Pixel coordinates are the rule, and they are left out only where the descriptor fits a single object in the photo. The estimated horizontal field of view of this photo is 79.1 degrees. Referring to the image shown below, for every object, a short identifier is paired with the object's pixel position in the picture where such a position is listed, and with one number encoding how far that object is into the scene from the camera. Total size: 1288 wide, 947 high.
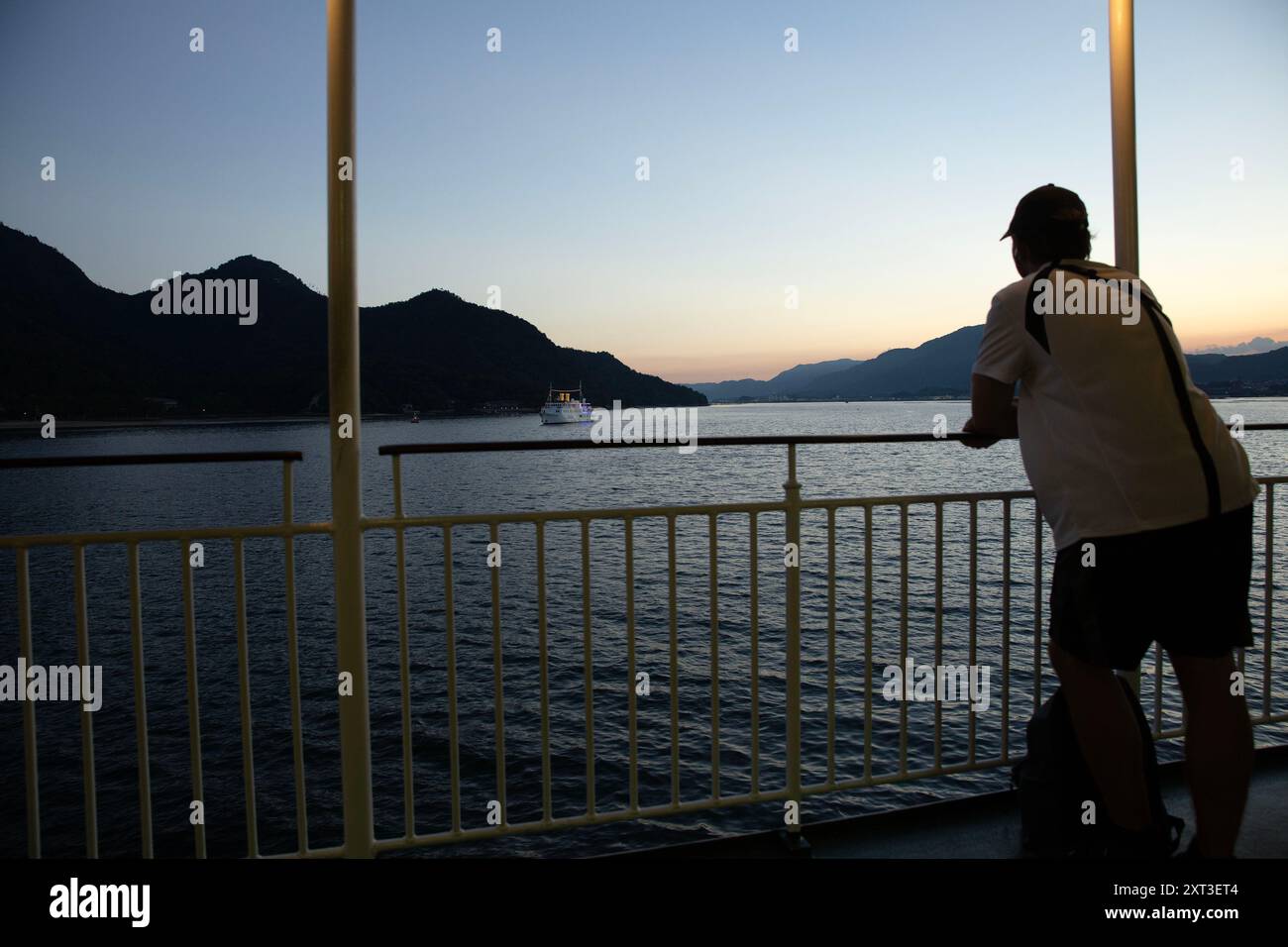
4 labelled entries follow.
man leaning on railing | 1.40
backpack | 1.76
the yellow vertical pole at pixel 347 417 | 1.84
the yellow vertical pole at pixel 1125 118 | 2.29
